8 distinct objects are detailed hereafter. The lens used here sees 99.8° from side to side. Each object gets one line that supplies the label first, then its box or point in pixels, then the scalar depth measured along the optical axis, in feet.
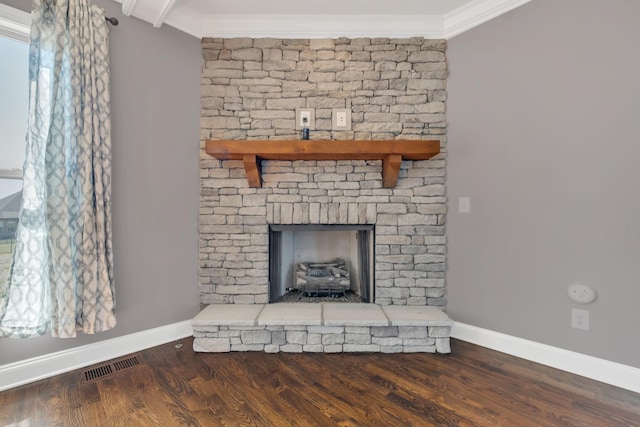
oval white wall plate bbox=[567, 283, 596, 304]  5.44
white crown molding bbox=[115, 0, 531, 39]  7.06
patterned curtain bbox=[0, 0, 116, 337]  4.99
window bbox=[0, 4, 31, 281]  5.08
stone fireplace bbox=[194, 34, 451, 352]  7.29
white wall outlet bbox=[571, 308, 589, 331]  5.51
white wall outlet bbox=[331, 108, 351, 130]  7.32
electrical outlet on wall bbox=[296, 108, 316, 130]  7.27
